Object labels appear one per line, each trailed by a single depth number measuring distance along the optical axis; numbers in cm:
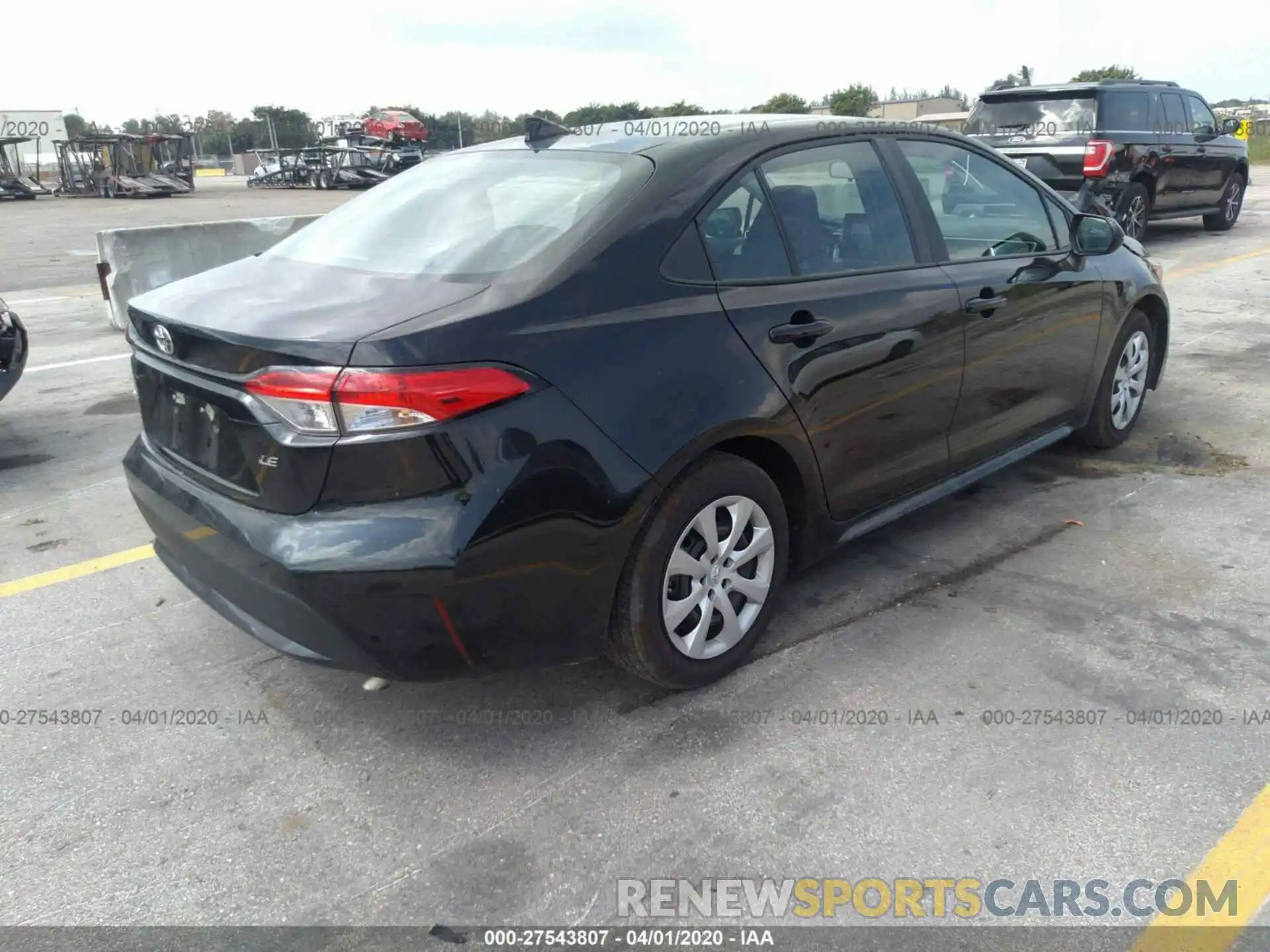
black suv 1107
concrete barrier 895
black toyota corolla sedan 241
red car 4725
